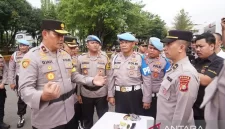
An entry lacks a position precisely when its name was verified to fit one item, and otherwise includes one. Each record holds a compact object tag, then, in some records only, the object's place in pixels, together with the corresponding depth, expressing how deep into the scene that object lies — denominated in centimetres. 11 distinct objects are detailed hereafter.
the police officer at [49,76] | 208
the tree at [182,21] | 4031
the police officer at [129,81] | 327
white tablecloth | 223
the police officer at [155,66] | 357
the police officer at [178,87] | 190
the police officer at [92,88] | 353
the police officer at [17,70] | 419
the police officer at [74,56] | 382
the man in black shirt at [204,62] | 243
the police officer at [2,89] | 385
